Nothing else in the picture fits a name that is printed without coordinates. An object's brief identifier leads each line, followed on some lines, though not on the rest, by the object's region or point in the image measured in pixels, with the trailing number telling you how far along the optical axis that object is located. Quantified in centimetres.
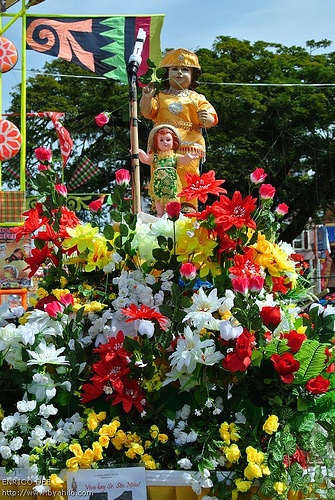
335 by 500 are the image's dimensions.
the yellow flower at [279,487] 199
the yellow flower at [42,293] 287
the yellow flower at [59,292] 269
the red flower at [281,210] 287
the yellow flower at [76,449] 216
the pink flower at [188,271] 233
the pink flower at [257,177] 263
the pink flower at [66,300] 254
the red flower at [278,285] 278
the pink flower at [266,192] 264
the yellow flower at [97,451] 215
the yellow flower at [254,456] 201
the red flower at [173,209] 247
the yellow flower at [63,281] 282
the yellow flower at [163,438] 221
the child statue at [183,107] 477
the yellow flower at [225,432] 210
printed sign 212
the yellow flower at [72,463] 214
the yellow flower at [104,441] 218
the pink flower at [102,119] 379
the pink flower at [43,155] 283
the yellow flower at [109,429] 221
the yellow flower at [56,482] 215
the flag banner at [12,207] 896
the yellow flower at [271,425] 206
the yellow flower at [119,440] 222
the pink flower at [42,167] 284
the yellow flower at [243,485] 202
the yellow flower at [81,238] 271
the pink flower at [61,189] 279
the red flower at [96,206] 306
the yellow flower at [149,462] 215
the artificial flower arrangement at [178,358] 211
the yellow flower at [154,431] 222
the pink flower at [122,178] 263
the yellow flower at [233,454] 204
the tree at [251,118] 1557
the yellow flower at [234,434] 211
